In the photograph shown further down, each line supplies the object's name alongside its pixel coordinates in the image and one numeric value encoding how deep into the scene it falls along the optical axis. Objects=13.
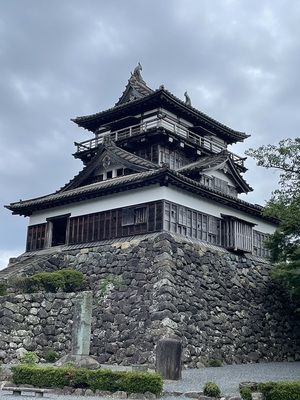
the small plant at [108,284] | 27.69
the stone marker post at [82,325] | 20.67
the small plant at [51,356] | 25.23
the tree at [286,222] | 22.97
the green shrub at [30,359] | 20.35
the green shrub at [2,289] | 26.55
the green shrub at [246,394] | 14.59
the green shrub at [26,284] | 26.95
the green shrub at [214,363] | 25.55
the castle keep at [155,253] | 25.70
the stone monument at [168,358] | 18.83
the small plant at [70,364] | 19.43
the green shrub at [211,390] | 15.61
